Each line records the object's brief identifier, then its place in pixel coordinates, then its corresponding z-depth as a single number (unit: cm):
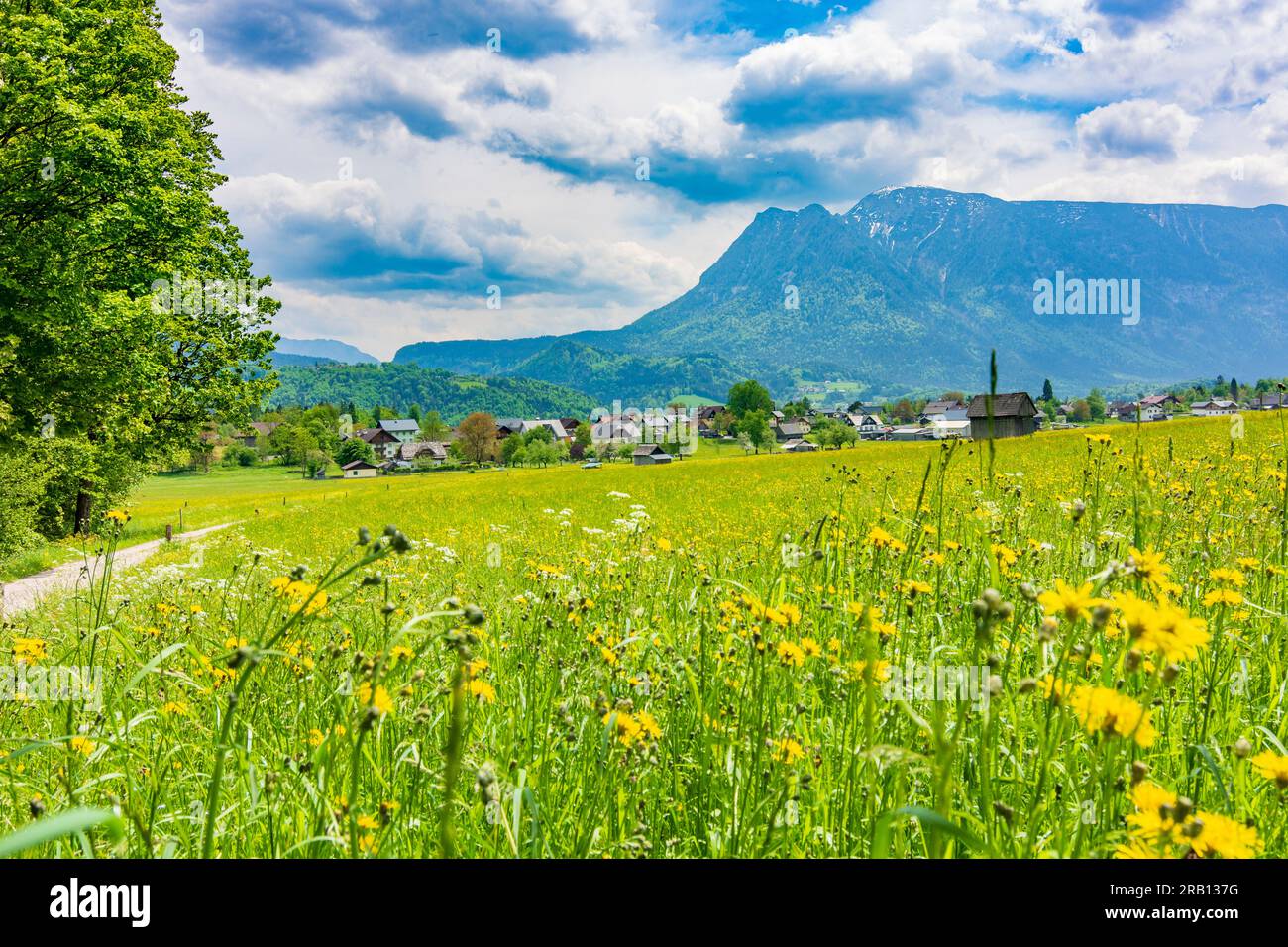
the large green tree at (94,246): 1642
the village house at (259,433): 10436
